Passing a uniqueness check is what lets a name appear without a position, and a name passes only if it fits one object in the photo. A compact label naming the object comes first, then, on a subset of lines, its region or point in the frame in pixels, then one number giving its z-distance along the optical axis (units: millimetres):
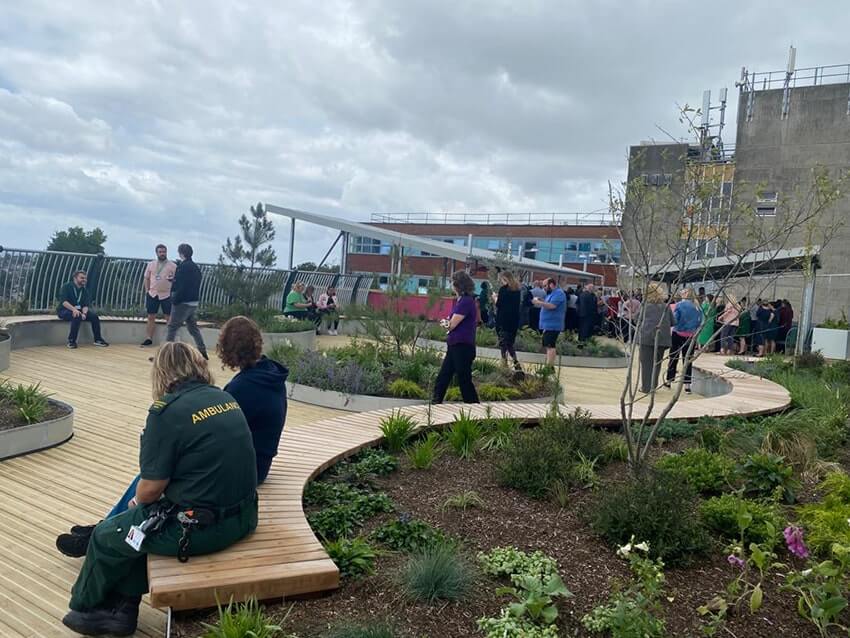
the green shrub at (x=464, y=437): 5277
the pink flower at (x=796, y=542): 2895
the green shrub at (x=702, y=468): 4496
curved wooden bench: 2818
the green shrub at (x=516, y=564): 3249
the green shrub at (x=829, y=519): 3617
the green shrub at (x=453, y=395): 8156
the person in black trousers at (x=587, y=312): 17109
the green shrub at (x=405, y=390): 8375
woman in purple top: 7391
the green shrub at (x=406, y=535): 3529
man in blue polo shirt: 11398
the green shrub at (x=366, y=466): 4629
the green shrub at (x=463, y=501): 4133
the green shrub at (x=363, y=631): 2555
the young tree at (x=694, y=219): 4027
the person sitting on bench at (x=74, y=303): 11852
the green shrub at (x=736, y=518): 3779
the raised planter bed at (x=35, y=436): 5371
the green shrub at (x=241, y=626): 2502
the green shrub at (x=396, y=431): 5344
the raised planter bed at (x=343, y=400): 8180
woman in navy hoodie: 3938
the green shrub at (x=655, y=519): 3523
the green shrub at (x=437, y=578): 2982
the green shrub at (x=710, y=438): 5668
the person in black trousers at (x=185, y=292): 10961
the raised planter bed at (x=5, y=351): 9195
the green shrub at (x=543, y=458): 4434
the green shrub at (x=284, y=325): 14336
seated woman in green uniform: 2969
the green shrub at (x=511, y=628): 2678
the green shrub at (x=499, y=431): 5410
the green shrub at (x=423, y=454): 4875
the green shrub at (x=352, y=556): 3234
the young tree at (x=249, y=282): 16328
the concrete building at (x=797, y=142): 28219
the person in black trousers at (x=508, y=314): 10281
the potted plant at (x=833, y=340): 16094
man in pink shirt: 12461
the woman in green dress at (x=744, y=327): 15953
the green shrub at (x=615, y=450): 5180
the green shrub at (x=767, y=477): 4500
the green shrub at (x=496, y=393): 8469
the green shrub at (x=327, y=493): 4146
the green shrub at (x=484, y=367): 9922
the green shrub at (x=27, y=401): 5711
